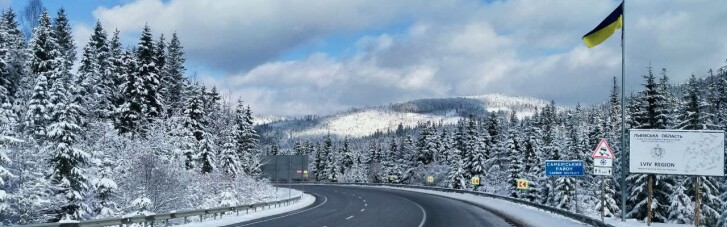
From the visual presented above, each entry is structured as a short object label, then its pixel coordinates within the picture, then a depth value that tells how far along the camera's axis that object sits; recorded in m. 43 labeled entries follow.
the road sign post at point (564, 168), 32.97
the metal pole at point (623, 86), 20.81
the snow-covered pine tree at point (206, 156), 47.31
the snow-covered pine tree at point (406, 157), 100.58
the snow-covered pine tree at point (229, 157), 53.81
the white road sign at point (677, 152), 21.78
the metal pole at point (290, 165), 45.53
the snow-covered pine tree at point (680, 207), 37.03
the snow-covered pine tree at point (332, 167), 121.88
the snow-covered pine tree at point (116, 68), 49.12
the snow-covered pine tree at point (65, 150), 28.58
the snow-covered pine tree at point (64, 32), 52.50
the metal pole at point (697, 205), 21.77
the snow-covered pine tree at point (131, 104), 46.72
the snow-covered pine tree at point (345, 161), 130.62
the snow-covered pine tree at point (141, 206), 30.02
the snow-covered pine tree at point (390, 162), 103.31
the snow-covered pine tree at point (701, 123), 38.09
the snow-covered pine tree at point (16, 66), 39.95
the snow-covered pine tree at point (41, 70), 29.94
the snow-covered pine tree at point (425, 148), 96.75
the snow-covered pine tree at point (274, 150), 125.91
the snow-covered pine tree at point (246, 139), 72.12
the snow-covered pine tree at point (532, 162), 59.75
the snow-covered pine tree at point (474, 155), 73.69
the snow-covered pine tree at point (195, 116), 49.06
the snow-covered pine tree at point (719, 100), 40.45
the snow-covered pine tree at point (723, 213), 31.92
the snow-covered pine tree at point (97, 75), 41.28
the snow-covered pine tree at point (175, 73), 59.86
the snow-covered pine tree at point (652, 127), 40.31
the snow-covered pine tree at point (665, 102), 40.31
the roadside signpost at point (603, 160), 21.86
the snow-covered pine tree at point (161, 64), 53.67
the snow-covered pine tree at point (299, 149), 132.75
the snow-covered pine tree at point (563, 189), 51.78
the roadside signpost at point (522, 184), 46.69
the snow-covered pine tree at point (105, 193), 30.20
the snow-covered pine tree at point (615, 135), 48.29
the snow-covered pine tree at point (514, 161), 63.72
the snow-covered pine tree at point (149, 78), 48.22
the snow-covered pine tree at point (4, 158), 23.15
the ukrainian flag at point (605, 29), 22.58
